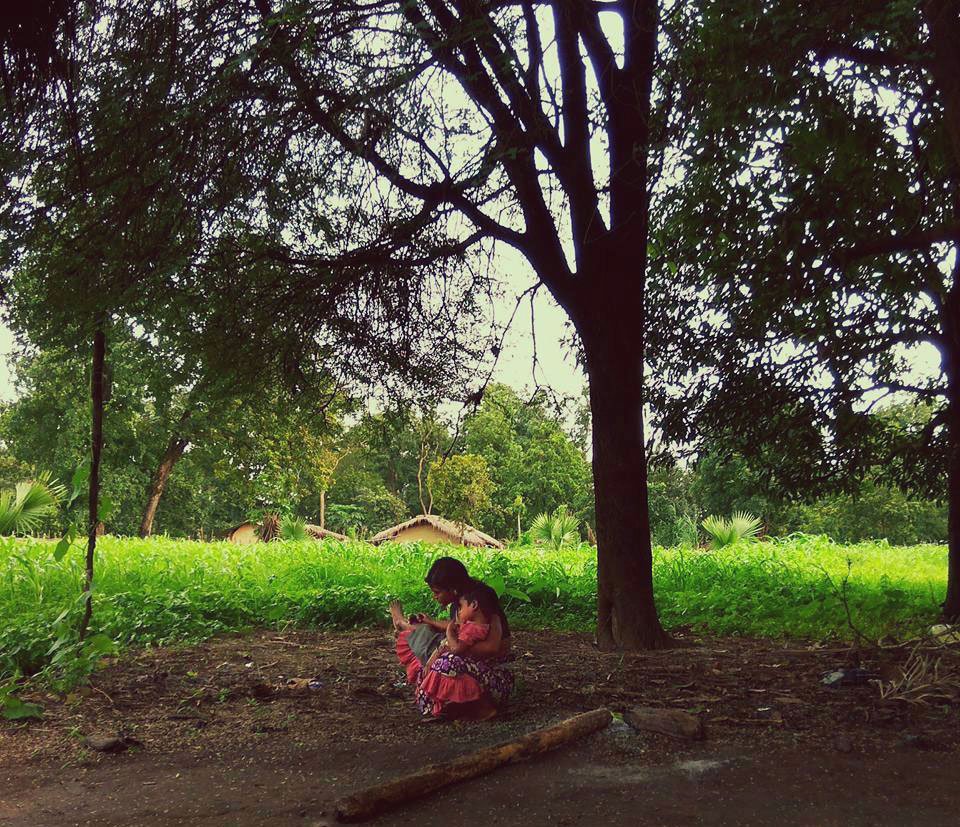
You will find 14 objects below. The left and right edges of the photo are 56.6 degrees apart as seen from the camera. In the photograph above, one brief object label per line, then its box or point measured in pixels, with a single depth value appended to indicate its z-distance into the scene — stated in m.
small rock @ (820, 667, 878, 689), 6.09
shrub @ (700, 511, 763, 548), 20.75
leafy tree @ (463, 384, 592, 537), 43.09
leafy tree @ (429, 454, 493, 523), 30.22
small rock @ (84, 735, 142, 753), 5.05
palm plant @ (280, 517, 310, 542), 20.52
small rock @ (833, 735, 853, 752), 4.69
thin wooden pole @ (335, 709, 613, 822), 3.76
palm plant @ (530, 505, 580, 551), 22.34
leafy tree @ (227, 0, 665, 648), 6.79
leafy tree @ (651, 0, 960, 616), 5.42
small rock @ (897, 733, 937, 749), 4.72
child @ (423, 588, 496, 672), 5.14
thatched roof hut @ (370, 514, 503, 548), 29.19
